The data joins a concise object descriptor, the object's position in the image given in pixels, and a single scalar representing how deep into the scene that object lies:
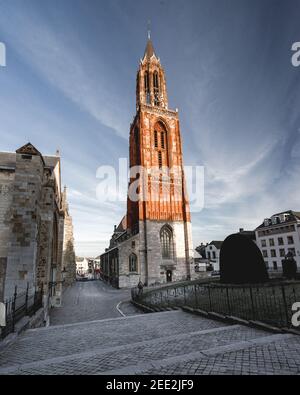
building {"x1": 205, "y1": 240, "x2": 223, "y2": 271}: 52.25
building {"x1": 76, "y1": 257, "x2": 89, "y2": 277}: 107.41
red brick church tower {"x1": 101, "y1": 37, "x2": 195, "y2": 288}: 30.80
